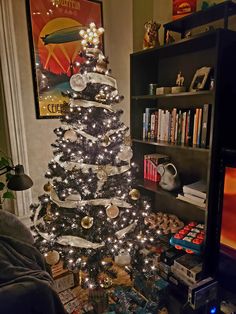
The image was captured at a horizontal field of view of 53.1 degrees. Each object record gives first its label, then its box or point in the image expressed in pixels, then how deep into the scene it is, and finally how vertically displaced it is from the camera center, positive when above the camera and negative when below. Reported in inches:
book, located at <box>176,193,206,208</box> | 62.6 -25.6
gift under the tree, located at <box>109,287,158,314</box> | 62.0 -51.9
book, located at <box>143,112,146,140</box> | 81.0 -6.2
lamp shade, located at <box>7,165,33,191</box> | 55.9 -16.9
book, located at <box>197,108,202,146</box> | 63.1 -5.8
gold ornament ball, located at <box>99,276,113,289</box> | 64.9 -47.9
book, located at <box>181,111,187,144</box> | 67.4 -5.5
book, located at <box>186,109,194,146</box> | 65.5 -5.7
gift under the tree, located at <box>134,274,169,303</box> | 64.2 -49.0
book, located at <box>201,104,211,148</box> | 60.6 -4.8
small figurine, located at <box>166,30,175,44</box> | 69.7 +19.9
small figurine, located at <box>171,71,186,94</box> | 68.9 +6.4
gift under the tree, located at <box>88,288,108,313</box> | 64.7 -51.5
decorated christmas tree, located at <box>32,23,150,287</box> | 57.0 -17.9
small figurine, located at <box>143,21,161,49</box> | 72.3 +22.1
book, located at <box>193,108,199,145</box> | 63.9 -5.6
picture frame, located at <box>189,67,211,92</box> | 61.1 +7.2
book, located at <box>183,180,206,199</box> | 63.4 -22.3
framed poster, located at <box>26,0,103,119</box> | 74.8 +21.3
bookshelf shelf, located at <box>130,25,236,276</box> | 54.6 -1.2
